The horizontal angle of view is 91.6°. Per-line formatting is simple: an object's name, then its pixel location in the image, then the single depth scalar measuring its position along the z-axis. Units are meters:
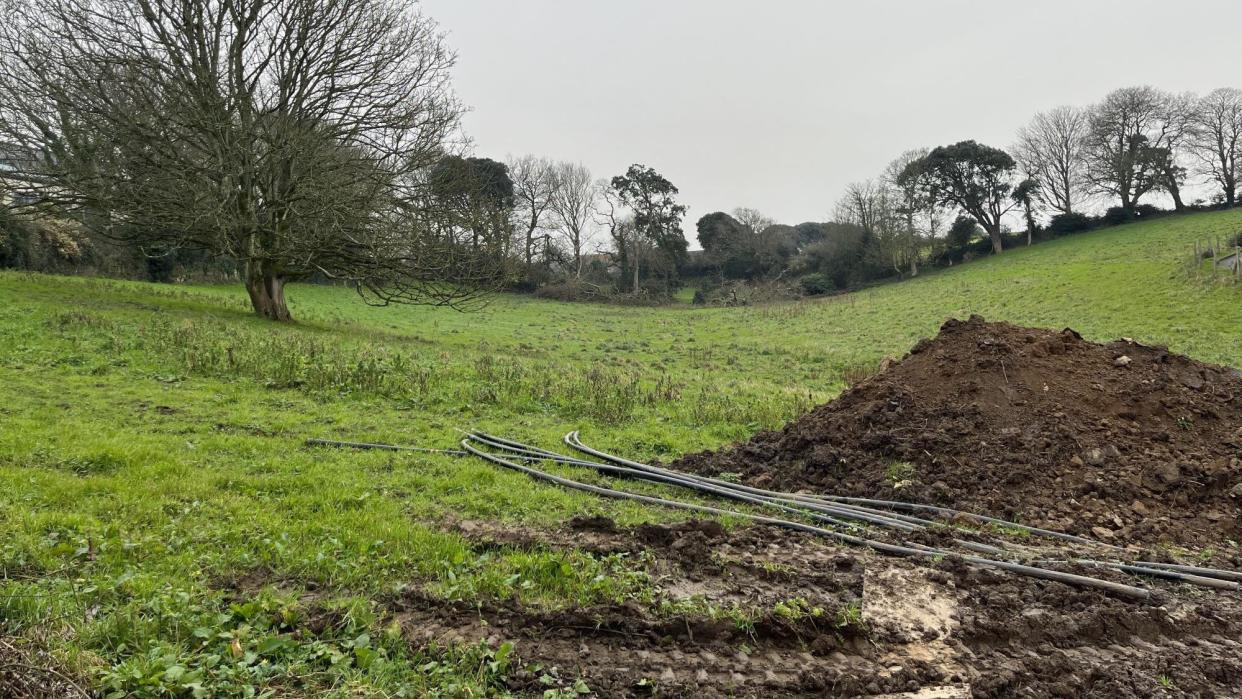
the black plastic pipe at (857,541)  3.70
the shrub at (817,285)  48.47
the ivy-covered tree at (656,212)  53.97
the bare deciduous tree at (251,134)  13.89
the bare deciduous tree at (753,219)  58.36
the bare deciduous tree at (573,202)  51.31
